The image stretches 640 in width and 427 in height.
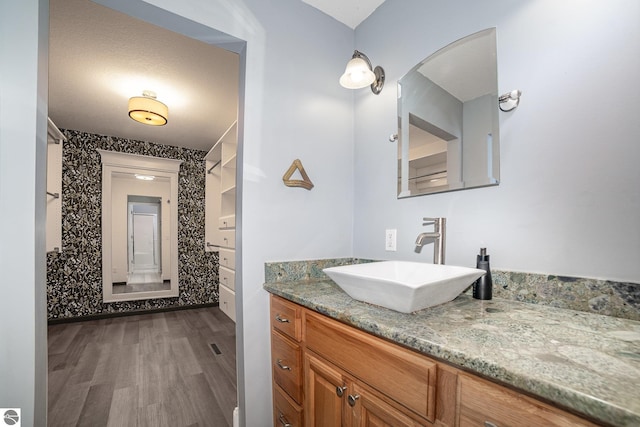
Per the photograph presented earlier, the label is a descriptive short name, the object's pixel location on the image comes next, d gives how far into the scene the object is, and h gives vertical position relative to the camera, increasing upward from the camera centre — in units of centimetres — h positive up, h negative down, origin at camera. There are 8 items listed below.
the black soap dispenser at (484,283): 100 -26
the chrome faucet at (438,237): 116 -9
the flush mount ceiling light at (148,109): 251 +105
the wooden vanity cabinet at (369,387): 53 -46
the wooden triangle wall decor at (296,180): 146 +22
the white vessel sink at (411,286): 76 -23
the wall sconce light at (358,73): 131 +72
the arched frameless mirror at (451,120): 109 +45
